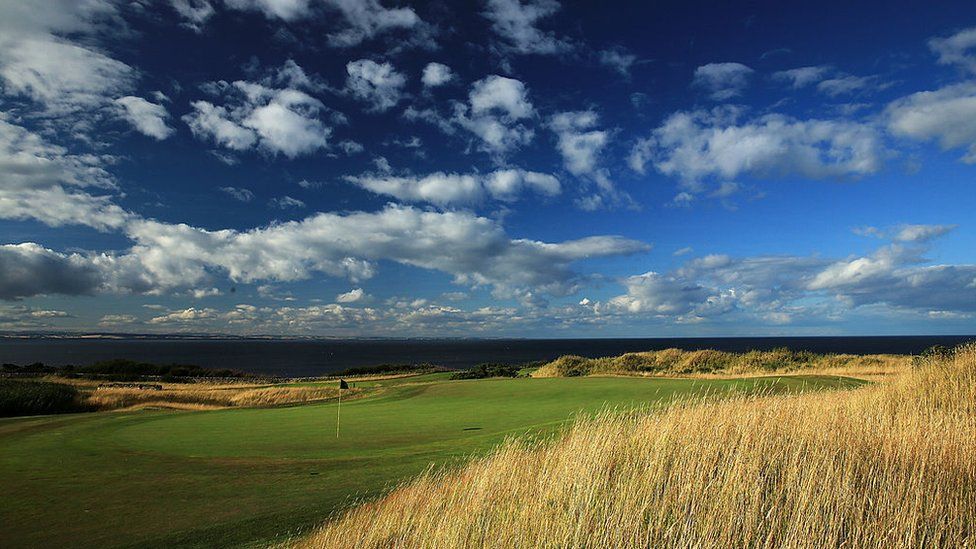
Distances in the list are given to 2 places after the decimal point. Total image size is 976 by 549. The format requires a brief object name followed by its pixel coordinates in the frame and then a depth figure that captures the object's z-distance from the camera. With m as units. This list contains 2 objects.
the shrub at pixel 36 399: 22.61
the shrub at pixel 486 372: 41.93
